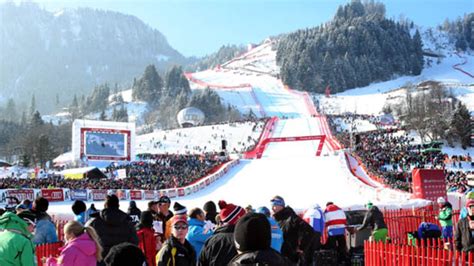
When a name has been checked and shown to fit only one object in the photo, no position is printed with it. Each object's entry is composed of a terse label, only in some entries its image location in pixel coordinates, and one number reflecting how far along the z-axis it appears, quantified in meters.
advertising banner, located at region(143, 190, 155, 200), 30.98
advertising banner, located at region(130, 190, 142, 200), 30.28
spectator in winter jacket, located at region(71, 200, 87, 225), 7.07
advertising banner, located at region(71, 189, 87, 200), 28.45
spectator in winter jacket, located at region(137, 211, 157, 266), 6.00
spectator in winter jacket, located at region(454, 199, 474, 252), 6.48
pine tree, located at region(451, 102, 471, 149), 50.38
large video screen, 48.25
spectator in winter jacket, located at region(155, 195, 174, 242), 7.43
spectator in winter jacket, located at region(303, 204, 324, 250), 7.43
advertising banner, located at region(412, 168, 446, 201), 20.36
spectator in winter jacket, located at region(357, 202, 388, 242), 9.19
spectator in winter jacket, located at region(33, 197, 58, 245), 6.97
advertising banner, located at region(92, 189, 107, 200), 29.08
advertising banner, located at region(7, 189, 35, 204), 25.86
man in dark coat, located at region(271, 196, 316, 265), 6.32
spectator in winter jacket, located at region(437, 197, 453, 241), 9.48
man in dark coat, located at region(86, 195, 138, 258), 5.53
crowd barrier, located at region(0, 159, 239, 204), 26.08
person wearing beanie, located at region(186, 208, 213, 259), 5.11
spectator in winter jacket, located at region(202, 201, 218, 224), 7.07
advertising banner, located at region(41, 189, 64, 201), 26.89
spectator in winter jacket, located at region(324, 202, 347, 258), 8.74
